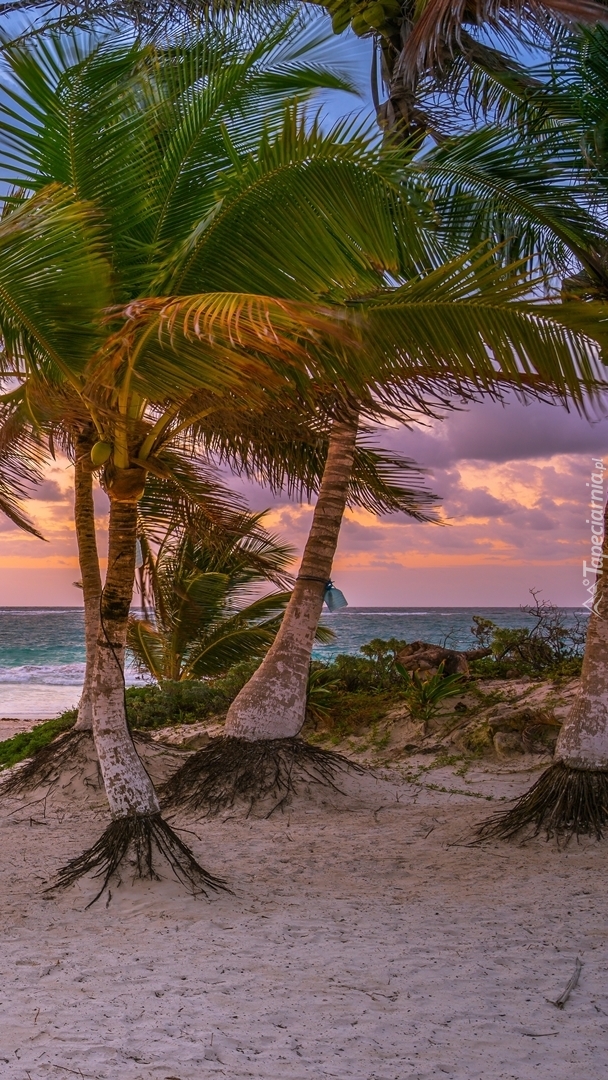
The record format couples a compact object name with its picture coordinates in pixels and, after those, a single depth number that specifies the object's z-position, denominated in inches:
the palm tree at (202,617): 476.7
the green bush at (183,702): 474.0
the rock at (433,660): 450.0
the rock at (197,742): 418.6
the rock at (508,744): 354.0
